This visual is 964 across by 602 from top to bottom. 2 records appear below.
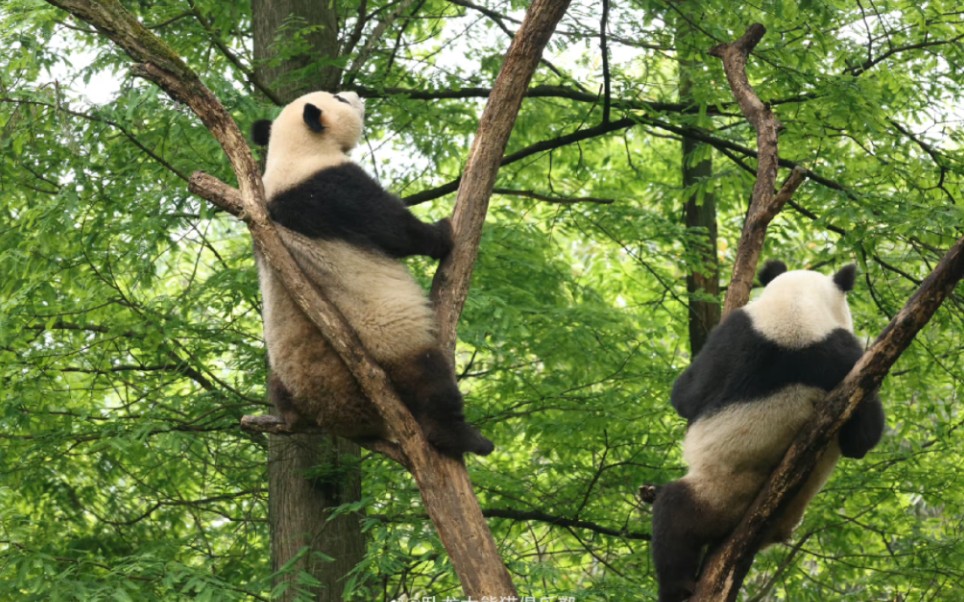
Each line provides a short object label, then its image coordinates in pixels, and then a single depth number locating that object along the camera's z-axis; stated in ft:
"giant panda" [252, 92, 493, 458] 32.86
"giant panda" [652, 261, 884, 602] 32.55
